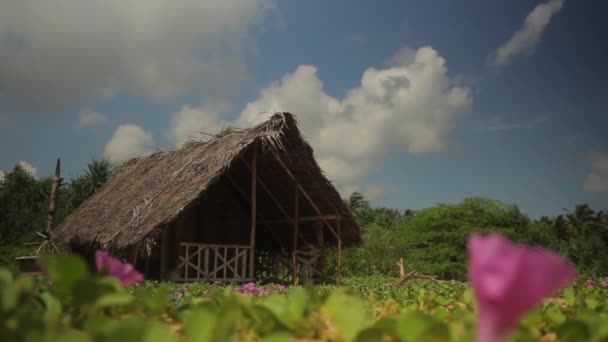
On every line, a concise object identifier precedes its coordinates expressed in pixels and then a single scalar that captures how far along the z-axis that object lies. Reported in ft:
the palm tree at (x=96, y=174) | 73.67
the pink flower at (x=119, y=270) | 3.11
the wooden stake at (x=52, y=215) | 46.73
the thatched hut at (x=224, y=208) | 32.40
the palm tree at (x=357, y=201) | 115.85
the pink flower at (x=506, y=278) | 1.59
